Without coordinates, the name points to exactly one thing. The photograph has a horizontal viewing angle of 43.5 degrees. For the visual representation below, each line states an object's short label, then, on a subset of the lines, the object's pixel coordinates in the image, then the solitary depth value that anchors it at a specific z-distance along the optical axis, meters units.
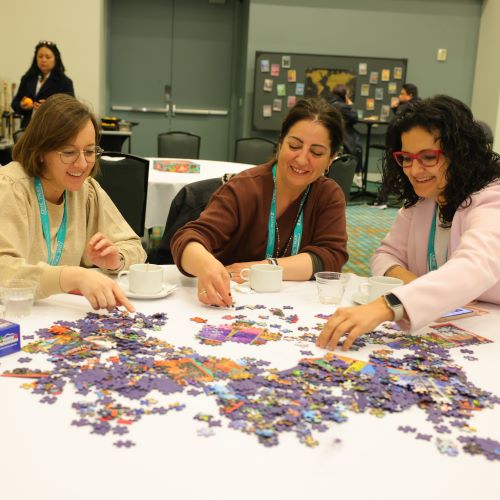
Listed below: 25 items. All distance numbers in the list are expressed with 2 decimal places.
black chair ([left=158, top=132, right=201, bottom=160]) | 7.12
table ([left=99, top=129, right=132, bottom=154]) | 7.59
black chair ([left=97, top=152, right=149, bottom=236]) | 3.99
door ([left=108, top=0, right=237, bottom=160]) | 10.32
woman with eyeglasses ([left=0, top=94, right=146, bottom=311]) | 2.04
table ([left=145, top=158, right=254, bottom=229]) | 4.51
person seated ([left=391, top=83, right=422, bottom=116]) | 8.96
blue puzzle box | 1.48
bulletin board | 9.98
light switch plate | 10.27
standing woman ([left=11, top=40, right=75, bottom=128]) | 7.36
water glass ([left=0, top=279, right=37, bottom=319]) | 1.75
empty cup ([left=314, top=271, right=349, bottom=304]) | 2.04
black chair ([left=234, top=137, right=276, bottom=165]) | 6.81
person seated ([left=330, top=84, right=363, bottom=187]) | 8.80
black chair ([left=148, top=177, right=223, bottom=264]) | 3.01
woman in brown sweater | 2.47
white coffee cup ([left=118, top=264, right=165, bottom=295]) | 1.96
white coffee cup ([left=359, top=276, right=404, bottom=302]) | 2.00
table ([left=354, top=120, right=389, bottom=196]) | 9.09
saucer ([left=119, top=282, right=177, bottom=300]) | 1.95
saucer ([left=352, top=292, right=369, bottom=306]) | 2.05
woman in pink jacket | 1.70
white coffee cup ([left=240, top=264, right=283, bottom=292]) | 2.12
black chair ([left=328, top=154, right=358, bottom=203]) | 5.31
